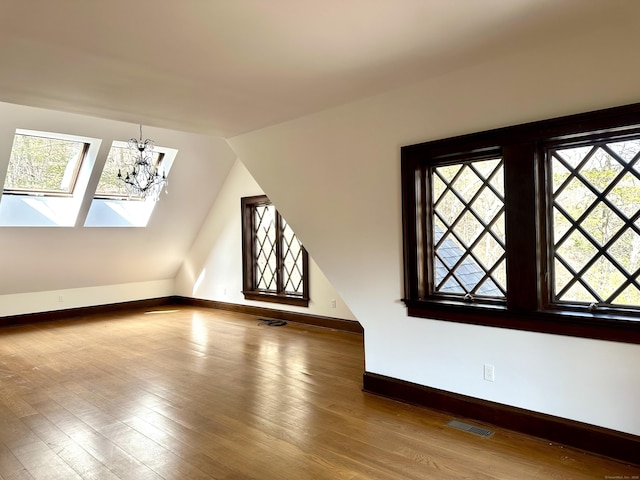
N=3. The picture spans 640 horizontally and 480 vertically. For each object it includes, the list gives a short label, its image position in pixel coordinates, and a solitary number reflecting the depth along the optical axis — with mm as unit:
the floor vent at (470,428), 2699
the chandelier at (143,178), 4848
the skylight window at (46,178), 5195
